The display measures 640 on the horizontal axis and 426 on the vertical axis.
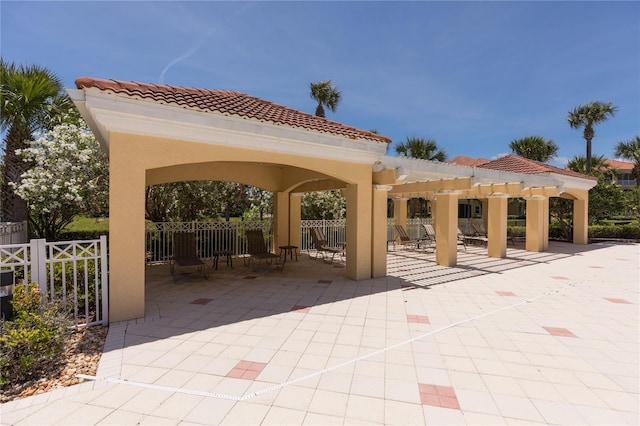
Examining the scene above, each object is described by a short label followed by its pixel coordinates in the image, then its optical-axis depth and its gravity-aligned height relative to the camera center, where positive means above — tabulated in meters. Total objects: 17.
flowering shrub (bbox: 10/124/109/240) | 9.32 +1.03
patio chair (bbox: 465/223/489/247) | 17.23 -1.60
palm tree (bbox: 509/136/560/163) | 25.42 +5.20
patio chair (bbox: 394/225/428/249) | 15.58 -1.59
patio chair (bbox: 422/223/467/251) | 17.78 -1.37
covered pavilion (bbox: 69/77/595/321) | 5.15 +1.17
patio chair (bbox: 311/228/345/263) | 11.44 -1.38
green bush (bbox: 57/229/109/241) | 11.60 -1.03
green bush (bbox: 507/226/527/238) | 22.84 -1.65
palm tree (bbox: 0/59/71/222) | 9.28 +3.19
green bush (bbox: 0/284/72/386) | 3.34 -1.50
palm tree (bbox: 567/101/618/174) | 26.52 +8.50
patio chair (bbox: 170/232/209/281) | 8.74 -1.20
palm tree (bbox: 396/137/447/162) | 25.12 +5.05
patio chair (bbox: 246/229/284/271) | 10.20 -1.17
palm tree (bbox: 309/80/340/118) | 25.28 +9.54
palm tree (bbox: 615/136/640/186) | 31.02 +6.17
